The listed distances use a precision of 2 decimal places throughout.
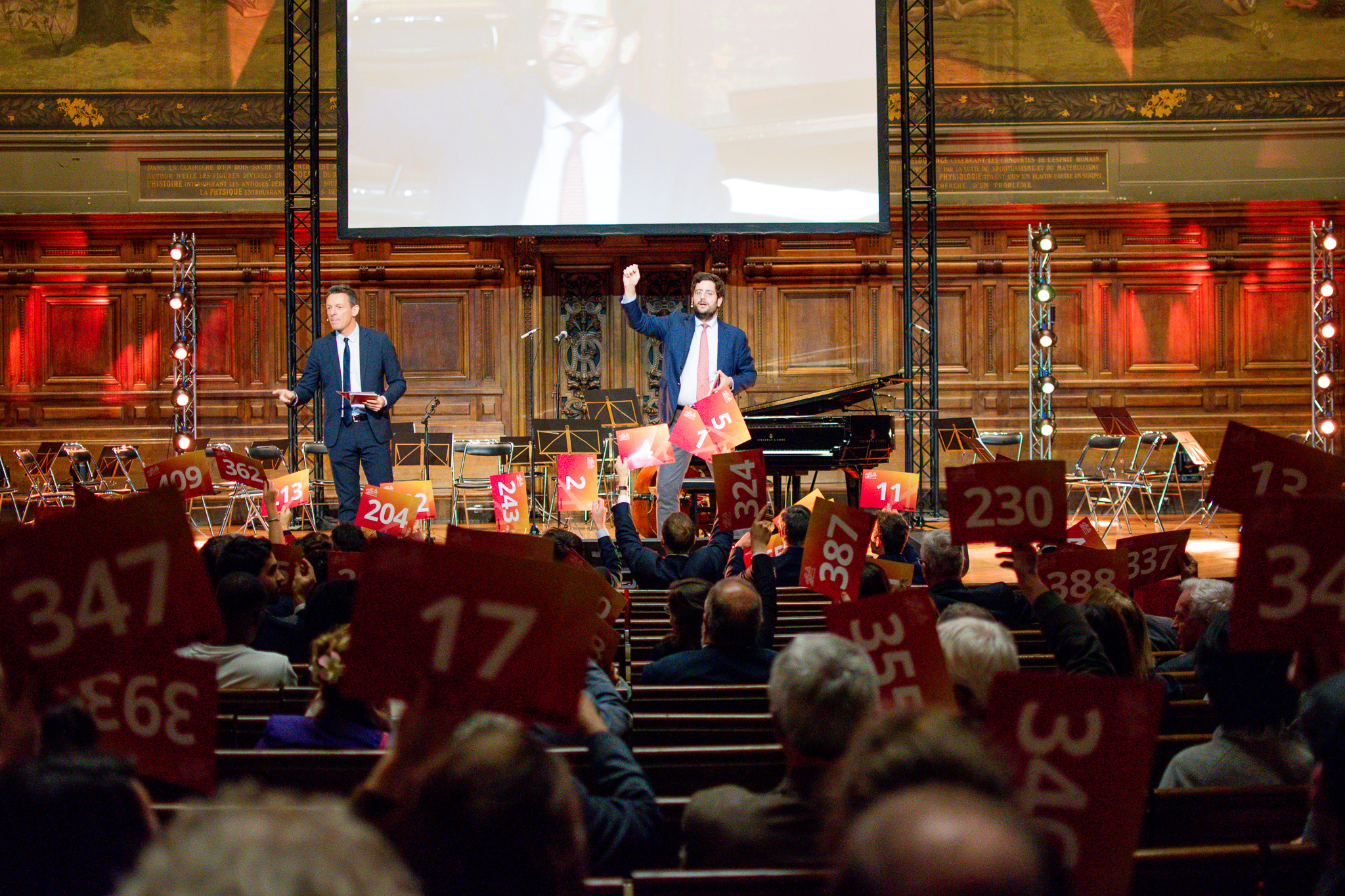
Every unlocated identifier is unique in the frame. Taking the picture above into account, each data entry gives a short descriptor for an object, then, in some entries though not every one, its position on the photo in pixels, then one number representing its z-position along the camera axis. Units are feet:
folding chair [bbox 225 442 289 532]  27.48
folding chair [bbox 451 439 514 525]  28.86
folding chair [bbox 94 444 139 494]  31.35
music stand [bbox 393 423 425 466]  27.43
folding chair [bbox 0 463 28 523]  29.12
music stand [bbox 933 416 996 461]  28.58
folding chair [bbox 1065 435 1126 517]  29.09
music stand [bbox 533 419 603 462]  24.11
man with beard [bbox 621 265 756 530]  21.53
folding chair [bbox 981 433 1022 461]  30.53
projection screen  28.25
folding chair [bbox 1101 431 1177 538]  28.68
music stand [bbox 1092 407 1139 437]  28.35
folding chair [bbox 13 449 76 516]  30.48
